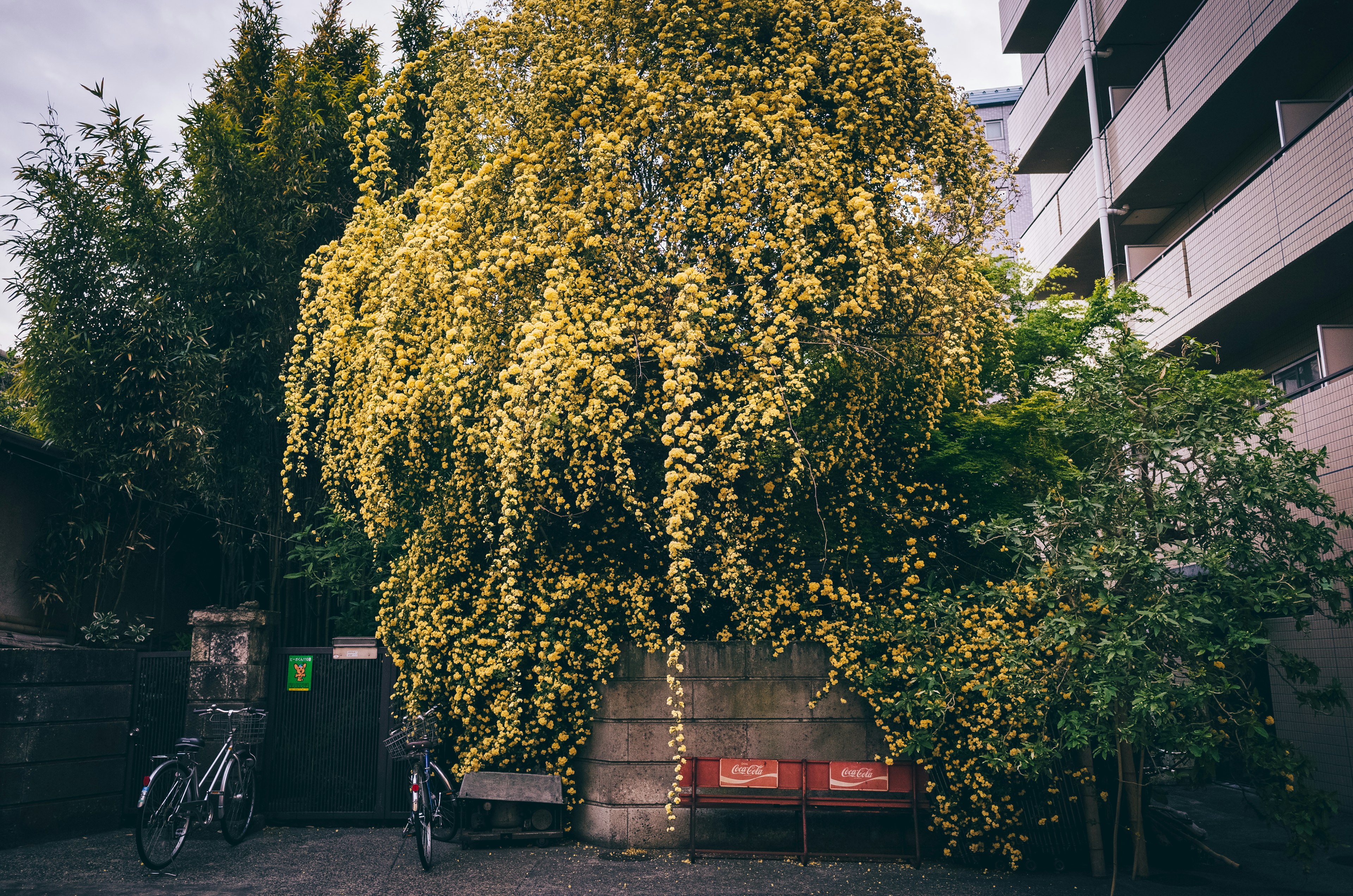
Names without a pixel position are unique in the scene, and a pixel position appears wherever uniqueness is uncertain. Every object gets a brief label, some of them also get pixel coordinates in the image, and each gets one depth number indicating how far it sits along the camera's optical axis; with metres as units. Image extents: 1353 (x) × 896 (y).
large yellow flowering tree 6.33
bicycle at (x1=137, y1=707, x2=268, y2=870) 6.95
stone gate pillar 8.33
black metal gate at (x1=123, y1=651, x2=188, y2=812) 8.63
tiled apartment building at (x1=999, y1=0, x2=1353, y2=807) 9.69
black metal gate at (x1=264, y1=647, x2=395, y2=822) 8.48
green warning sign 8.72
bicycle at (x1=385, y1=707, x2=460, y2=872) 6.95
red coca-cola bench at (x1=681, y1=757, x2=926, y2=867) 7.26
